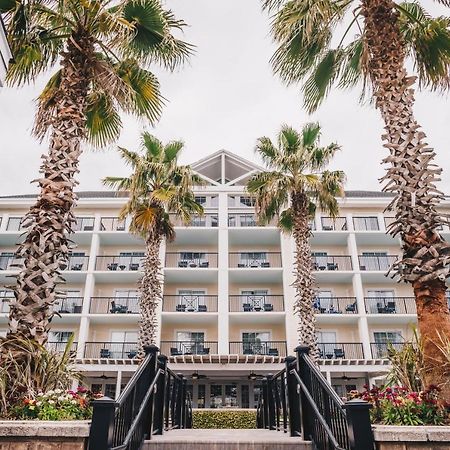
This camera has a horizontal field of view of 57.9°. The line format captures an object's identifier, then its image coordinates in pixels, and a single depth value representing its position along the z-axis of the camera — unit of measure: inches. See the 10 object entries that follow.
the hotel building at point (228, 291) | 931.3
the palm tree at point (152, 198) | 621.3
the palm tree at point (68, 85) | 236.8
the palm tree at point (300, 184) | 614.2
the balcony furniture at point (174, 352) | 918.6
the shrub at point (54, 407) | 177.3
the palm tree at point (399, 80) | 220.5
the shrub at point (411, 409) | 165.3
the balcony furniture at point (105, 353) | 932.0
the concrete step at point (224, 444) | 185.0
